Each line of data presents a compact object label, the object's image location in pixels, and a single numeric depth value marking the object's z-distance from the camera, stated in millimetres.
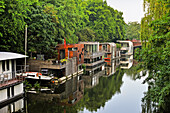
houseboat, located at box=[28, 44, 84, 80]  28422
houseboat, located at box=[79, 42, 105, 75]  39031
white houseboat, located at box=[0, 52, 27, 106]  17844
